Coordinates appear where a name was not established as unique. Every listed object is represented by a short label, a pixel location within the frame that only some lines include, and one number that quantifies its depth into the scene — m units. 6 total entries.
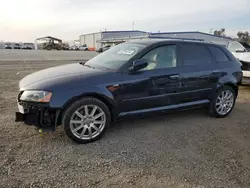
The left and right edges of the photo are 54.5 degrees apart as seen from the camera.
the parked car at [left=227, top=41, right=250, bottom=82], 7.36
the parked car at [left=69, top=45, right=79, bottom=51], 61.27
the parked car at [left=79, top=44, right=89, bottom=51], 61.76
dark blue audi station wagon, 3.50
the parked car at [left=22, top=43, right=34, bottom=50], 58.51
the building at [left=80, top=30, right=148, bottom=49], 50.88
